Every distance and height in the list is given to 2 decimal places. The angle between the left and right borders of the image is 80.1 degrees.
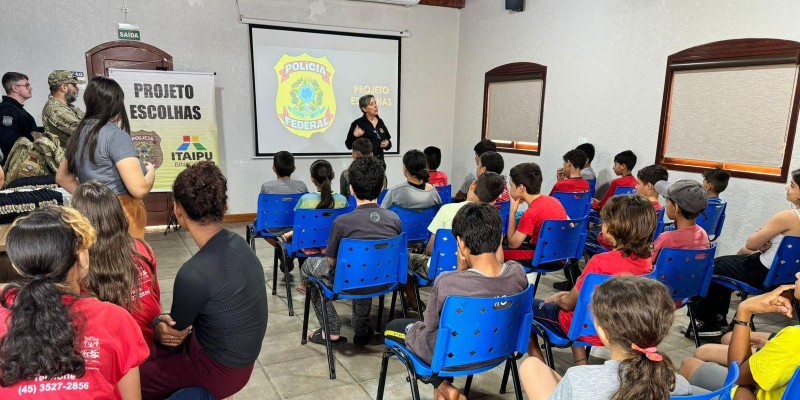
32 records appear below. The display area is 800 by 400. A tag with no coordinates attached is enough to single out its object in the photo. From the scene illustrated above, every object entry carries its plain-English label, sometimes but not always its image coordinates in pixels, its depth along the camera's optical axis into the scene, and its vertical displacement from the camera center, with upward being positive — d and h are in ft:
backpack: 10.57 -1.01
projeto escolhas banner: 18.12 -0.13
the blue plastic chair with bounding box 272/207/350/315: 10.23 -2.43
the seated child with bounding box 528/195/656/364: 6.78 -1.71
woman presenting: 17.00 -0.36
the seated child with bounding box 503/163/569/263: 10.18 -1.88
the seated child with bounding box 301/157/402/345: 8.51 -1.82
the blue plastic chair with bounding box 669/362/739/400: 3.82 -2.13
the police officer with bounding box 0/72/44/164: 12.92 -0.12
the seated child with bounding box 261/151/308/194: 12.66 -1.70
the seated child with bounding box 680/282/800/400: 4.52 -2.33
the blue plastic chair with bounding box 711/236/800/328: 8.92 -2.62
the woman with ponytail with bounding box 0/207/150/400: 3.34 -1.53
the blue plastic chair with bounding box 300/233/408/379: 8.18 -2.67
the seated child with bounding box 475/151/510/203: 12.92 -1.09
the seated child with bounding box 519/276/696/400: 3.72 -1.84
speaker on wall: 20.42 +4.94
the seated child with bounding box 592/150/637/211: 15.81 -1.39
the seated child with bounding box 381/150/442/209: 10.94 -1.64
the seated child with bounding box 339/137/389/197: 14.62 -0.91
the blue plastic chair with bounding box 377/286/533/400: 5.59 -2.64
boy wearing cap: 8.77 -1.69
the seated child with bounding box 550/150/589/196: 14.88 -1.72
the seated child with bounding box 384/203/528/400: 5.87 -1.91
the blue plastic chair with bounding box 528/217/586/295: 9.91 -2.60
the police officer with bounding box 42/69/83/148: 10.30 +0.05
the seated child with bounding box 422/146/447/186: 16.37 -1.60
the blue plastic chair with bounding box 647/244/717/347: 8.25 -2.57
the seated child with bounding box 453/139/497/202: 15.07 -1.25
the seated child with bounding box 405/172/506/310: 9.34 -1.69
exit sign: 18.04 +3.05
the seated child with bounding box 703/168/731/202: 12.53 -1.47
